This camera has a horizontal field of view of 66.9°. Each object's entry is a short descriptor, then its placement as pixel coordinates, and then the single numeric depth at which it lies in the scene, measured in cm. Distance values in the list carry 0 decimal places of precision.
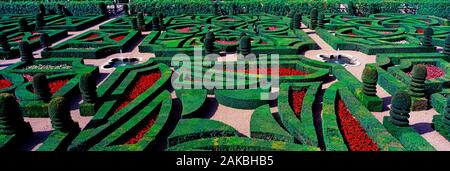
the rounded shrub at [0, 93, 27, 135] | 1114
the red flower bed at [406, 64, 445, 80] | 1670
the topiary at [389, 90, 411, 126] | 1071
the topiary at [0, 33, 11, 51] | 2172
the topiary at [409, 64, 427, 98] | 1302
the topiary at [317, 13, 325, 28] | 2856
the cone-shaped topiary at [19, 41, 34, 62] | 1978
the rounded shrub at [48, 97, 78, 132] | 1108
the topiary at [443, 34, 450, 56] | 1925
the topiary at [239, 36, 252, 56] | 1969
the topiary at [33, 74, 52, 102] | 1321
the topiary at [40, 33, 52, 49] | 2198
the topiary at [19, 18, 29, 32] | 2956
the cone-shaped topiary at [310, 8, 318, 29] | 2894
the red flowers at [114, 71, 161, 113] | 1448
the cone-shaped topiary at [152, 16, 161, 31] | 2897
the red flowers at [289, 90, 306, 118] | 1327
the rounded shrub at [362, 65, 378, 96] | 1325
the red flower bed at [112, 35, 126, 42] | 2662
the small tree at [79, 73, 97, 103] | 1312
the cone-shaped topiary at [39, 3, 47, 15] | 3898
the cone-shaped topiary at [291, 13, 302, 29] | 2808
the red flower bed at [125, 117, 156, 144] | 1124
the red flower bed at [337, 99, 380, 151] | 1064
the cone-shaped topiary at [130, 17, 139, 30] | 2880
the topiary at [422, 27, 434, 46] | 2088
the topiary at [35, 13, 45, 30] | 2989
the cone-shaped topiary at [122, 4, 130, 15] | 3743
